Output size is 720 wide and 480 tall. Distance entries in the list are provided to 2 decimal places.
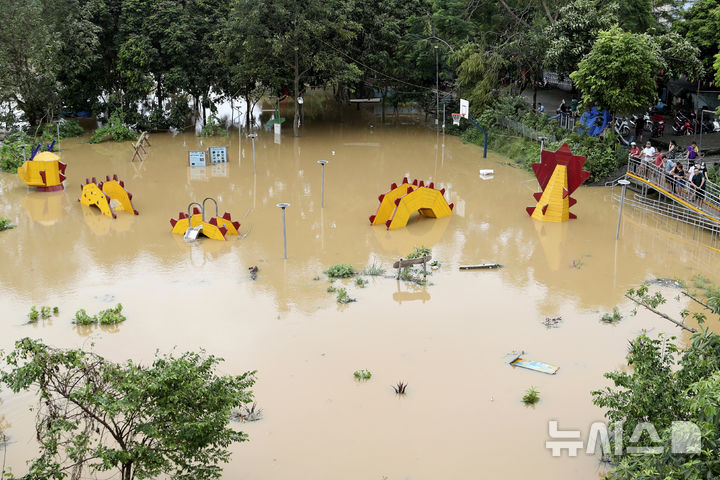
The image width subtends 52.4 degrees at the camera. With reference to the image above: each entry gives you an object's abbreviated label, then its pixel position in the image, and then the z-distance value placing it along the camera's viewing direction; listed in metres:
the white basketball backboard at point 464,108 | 28.70
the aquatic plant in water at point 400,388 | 11.22
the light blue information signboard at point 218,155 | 26.83
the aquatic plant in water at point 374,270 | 15.96
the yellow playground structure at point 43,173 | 22.47
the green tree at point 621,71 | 22.33
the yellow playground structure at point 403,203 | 19.03
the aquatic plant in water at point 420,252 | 16.16
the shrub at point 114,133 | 30.50
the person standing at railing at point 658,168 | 20.22
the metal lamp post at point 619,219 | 17.14
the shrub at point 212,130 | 32.06
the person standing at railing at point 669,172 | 19.56
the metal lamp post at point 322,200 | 20.86
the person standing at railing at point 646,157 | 20.94
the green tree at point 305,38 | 28.34
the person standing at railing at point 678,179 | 19.12
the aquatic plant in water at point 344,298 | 14.52
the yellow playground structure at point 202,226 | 18.03
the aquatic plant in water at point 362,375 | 11.65
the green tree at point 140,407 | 7.41
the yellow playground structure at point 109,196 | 20.14
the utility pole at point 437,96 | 32.24
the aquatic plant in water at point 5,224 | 19.09
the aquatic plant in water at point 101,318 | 13.48
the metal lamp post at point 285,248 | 16.51
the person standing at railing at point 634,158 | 21.73
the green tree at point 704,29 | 25.48
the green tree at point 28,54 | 27.53
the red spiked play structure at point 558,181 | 19.41
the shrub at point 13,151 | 25.39
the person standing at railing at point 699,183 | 18.52
